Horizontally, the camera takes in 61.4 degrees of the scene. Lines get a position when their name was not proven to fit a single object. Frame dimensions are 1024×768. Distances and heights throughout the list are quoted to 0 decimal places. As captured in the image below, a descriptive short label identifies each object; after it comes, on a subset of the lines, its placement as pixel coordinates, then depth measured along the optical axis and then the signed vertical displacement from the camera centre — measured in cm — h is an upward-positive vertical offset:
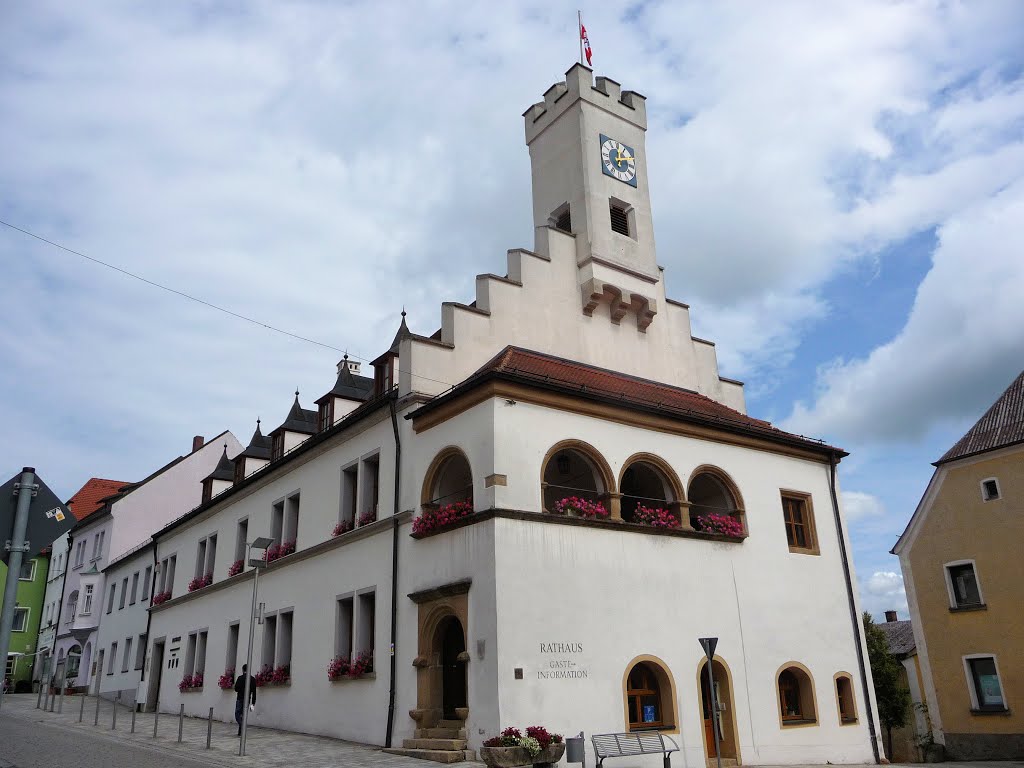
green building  5606 +662
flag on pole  2808 +2025
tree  4294 +8
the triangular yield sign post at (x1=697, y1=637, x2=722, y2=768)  1565 +85
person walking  2304 +38
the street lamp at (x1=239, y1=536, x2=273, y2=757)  1717 +282
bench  1593 -85
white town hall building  1773 +378
